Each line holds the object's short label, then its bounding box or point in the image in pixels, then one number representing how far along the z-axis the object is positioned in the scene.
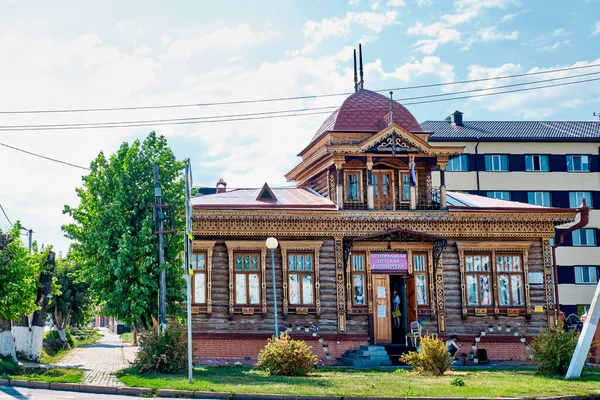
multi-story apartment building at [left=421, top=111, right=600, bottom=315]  60.16
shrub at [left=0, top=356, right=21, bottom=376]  20.73
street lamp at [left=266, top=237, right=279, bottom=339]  24.53
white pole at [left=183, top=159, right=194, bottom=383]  19.23
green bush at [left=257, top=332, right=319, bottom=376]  22.31
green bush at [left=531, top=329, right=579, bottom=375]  22.56
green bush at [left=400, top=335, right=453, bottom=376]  23.03
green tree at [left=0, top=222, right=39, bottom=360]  23.50
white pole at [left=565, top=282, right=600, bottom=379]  21.53
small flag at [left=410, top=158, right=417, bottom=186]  29.80
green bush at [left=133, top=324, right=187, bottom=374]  22.25
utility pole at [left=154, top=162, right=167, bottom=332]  24.33
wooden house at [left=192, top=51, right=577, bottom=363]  29.00
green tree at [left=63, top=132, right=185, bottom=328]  24.98
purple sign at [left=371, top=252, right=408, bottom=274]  30.02
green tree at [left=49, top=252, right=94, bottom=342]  47.38
